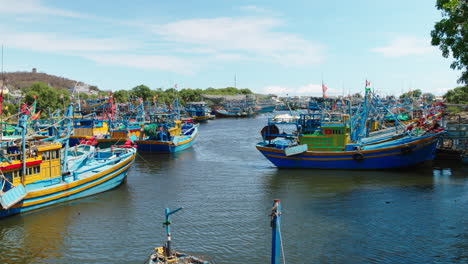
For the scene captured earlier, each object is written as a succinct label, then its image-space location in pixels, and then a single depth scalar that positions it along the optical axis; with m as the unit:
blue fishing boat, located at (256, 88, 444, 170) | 34.69
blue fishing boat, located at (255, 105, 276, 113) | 149.74
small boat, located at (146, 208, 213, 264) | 14.56
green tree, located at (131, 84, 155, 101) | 126.07
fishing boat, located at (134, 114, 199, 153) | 50.75
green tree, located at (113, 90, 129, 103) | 112.74
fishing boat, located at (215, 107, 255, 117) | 131.38
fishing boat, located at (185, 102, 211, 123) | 113.44
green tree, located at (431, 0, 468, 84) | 20.89
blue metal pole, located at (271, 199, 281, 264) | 13.14
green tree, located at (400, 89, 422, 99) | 124.38
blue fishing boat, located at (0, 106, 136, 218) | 24.08
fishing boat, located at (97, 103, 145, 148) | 49.91
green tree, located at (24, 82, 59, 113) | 82.69
